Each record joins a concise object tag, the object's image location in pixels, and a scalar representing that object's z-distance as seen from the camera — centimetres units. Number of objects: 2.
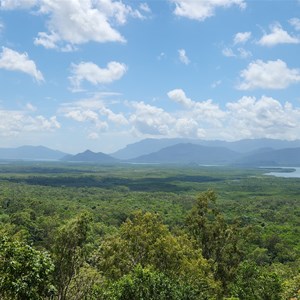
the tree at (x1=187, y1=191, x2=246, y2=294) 2823
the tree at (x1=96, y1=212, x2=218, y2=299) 2058
